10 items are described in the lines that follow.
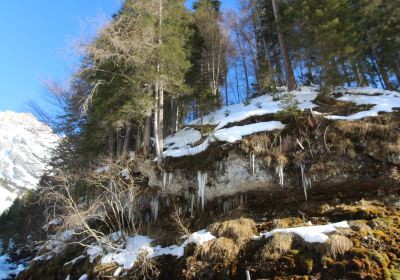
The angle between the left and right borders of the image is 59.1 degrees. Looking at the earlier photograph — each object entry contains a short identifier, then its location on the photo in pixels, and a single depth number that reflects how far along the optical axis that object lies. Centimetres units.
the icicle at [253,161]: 1256
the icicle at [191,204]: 1347
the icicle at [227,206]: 1279
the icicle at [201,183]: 1336
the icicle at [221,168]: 1310
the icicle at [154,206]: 1455
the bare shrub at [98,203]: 1222
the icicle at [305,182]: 1180
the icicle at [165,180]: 1425
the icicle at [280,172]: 1212
